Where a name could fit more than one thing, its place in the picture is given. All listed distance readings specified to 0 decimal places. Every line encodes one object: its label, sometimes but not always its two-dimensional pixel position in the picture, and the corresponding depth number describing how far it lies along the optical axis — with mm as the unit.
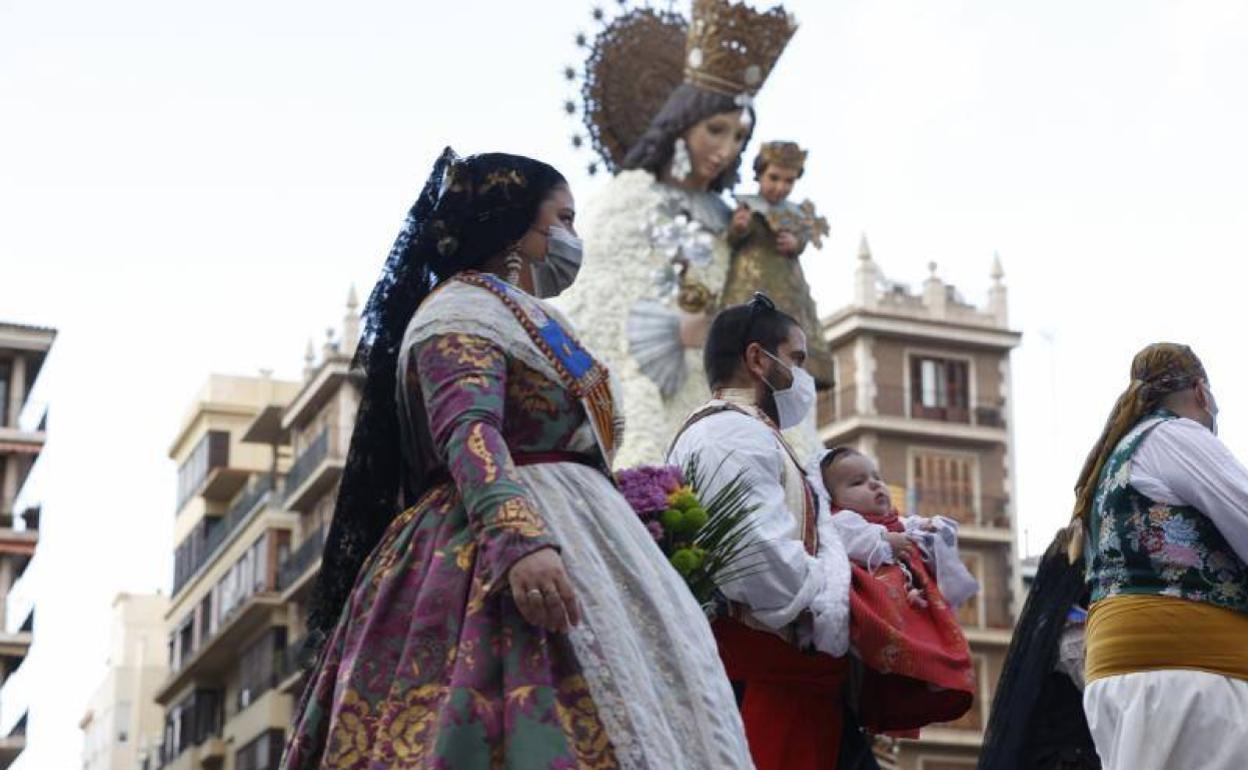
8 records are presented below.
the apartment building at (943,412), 52531
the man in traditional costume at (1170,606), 7078
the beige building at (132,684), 71875
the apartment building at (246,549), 52500
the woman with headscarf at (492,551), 5230
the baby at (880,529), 7375
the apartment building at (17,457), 48625
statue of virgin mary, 14656
